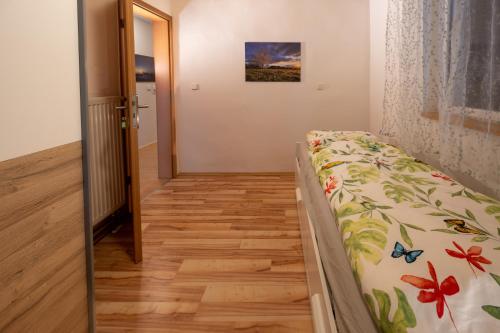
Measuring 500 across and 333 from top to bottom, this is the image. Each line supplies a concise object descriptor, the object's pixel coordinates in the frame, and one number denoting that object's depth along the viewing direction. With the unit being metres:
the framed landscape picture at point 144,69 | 7.67
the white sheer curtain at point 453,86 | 1.71
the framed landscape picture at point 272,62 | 5.35
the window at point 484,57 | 1.62
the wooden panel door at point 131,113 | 2.79
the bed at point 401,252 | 1.01
